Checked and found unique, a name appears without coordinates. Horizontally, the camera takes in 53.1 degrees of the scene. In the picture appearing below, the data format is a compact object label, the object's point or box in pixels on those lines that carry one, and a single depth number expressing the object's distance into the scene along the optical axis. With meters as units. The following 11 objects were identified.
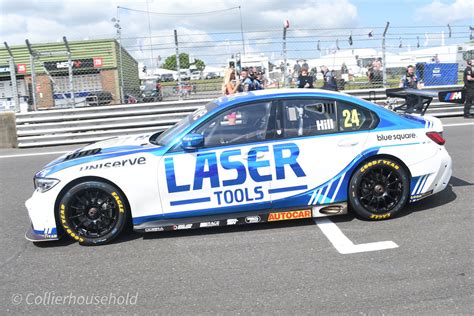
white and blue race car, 4.64
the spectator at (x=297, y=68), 13.53
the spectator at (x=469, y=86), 12.27
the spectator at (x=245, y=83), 11.64
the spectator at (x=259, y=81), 12.09
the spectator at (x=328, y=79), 13.15
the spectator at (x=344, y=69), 14.89
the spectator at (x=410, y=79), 12.94
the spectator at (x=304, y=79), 12.82
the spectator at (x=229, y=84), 10.88
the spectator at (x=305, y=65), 13.15
